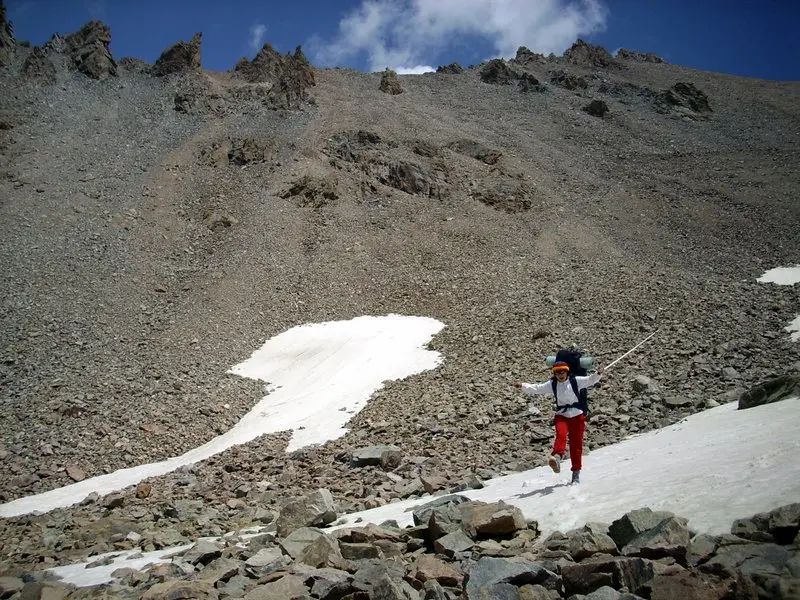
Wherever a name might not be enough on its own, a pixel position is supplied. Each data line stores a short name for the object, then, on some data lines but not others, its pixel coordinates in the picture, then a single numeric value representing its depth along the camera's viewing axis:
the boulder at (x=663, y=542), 4.56
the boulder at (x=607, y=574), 4.30
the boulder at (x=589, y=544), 5.05
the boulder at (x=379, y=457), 11.81
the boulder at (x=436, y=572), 5.11
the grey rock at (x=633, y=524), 5.07
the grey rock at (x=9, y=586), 6.53
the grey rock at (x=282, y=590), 5.00
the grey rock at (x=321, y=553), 5.81
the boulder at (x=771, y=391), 9.57
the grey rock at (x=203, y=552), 6.68
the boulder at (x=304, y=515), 7.85
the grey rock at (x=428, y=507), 6.80
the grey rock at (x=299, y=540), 6.36
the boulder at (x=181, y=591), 5.23
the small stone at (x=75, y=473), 14.07
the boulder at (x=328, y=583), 4.86
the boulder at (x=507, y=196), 41.53
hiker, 7.79
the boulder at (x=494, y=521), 6.02
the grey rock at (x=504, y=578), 4.55
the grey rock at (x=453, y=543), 5.78
